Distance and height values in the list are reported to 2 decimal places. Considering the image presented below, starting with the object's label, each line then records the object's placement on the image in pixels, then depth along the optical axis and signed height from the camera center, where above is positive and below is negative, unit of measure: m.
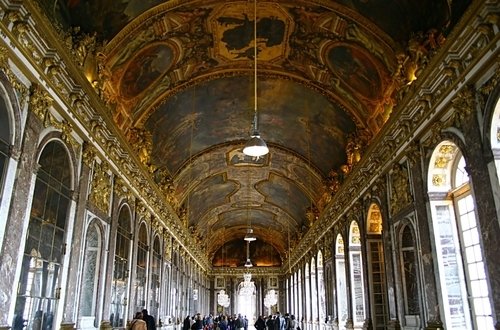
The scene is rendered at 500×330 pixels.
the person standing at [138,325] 8.59 -0.19
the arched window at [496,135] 6.88 +2.63
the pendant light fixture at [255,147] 8.02 +2.85
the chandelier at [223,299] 41.84 +1.36
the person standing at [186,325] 18.60 -0.41
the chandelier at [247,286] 38.08 +2.32
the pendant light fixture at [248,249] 43.41 +6.01
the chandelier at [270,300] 42.47 +1.29
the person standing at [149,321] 10.72 -0.15
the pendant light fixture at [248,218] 26.71 +7.57
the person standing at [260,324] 23.20 -0.48
